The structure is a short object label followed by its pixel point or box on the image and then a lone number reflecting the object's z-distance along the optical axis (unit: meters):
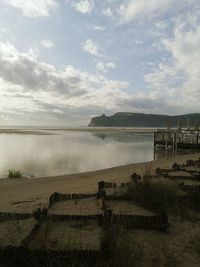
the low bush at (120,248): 3.47
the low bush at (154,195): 6.18
